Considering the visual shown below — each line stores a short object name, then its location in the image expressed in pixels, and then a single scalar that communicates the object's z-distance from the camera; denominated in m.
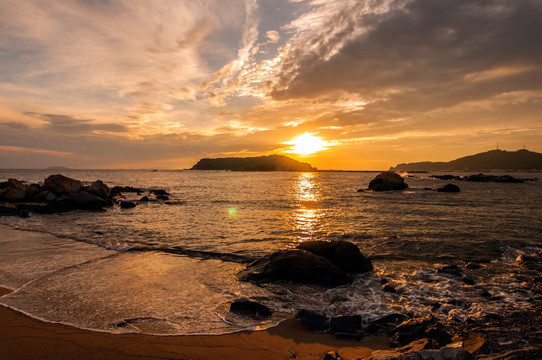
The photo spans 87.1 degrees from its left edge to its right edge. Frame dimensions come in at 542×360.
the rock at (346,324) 6.58
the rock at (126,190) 51.37
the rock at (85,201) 29.66
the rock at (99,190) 37.50
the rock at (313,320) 6.79
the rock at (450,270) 10.84
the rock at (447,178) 111.64
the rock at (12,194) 33.72
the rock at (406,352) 4.67
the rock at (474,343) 5.20
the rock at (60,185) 35.94
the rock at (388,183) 60.39
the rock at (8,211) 24.75
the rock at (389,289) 9.15
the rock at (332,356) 5.25
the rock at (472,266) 11.65
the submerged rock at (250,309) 7.46
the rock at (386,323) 6.72
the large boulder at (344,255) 11.23
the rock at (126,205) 31.89
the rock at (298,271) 10.01
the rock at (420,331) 5.75
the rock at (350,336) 6.29
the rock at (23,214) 23.85
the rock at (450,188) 54.03
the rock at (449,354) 4.30
